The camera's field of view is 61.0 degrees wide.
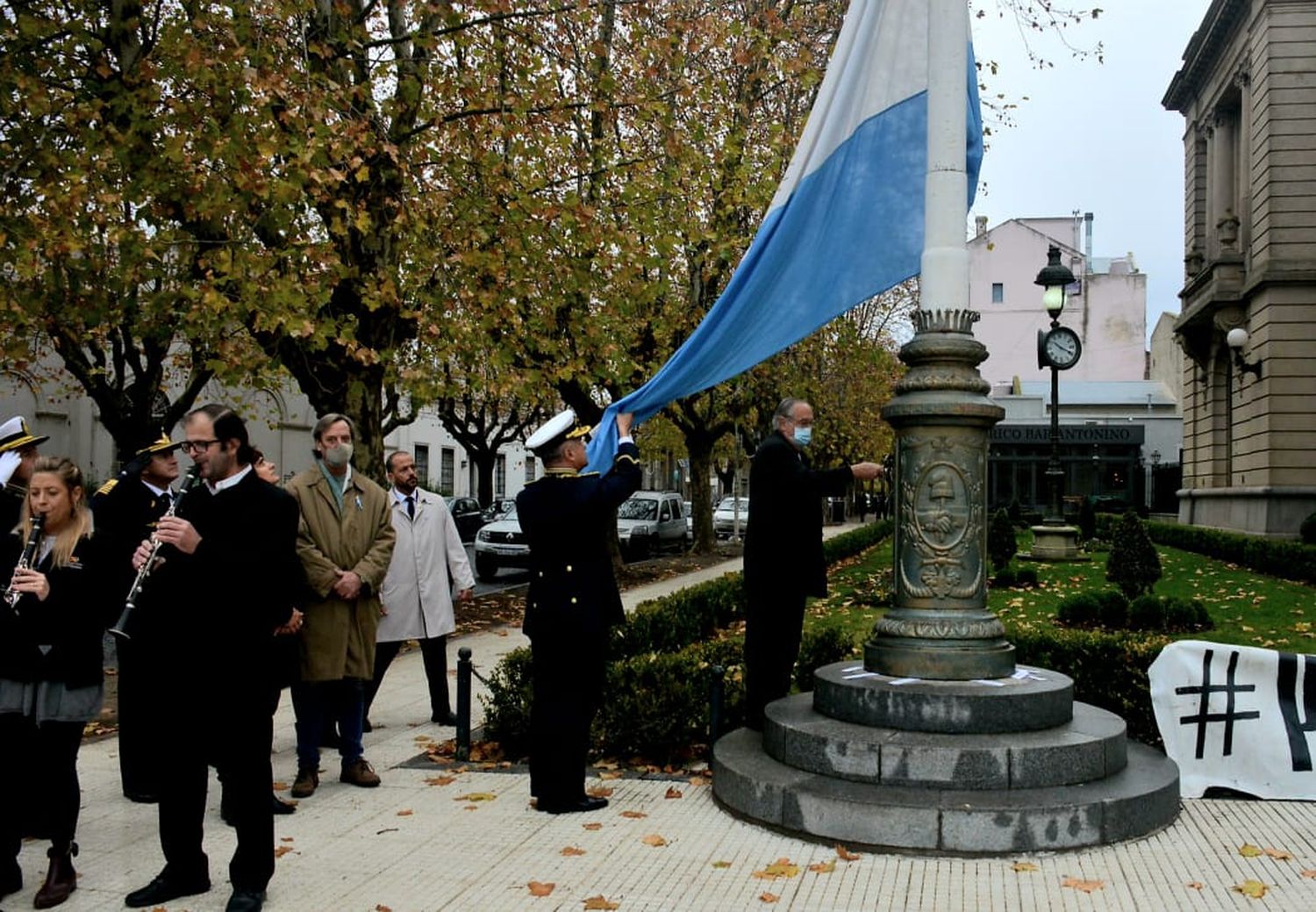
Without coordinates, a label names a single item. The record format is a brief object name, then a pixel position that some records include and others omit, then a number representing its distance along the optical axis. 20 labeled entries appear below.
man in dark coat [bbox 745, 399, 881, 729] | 6.98
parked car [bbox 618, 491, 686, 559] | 28.31
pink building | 66.94
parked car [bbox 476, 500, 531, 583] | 23.94
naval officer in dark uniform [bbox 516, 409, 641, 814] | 6.21
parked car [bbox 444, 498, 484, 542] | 35.59
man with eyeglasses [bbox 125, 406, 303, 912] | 4.81
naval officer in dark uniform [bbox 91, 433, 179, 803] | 5.91
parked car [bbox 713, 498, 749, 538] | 43.47
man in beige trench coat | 6.66
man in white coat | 8.33
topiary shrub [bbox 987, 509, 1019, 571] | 19.64
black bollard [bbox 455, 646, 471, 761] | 7.52
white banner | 6.50
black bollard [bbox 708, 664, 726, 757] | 7.22
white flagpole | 6.55
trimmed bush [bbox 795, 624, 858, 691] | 8.34
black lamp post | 20.42
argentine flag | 6.99
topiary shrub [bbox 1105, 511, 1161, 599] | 14.05
